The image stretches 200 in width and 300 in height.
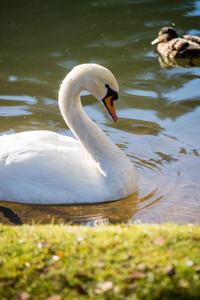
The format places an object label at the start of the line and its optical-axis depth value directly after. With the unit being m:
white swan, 11.26
